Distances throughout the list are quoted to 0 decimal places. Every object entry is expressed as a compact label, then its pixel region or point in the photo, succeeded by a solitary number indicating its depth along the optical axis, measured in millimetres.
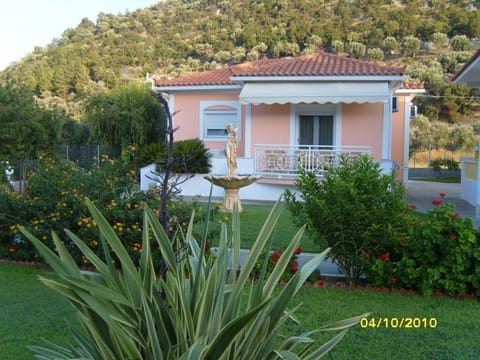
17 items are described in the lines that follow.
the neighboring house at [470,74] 13042
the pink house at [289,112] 17516
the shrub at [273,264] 6578
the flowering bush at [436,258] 6031
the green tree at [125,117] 22516
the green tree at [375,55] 55250
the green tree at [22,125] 14219
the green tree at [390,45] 57656
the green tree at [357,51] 56753
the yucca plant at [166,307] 2479
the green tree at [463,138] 38375
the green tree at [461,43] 55344
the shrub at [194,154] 17812
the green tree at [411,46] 57656
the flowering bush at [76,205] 7438
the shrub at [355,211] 6352
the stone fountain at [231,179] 13117
